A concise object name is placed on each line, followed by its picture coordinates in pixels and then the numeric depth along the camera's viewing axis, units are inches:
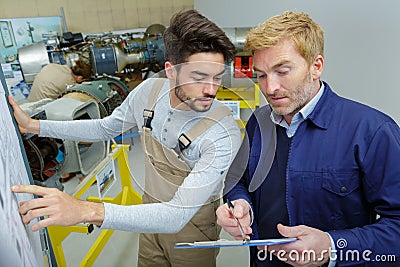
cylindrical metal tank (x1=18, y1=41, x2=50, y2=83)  145.0
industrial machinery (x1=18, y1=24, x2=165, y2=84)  144.9
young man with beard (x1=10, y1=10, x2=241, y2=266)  39.2
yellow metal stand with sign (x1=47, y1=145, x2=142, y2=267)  72.1
